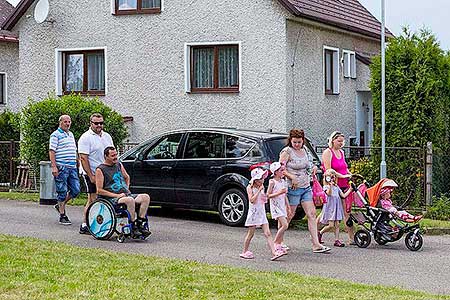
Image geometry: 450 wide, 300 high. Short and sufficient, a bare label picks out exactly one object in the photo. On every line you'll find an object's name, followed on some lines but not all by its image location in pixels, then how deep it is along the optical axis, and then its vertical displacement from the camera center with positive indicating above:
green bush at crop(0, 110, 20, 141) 26.22 +0.33
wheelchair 13.64 -1.21
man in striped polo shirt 15.38 -0.34
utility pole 18.81 +1.08
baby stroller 13.78 -1.30
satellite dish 24.94 +3.64
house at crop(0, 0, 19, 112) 33.41 +2.73
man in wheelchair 13.68 -0.75
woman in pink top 13.95 -0.29
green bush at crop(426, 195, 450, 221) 17.77 -1.36
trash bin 19.08 -0.89
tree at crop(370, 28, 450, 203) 18.83 +0.90
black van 15.87 -0.42
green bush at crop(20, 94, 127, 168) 20.77 +0.51
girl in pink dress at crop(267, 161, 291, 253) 12.62 -0.80
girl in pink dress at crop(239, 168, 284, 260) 12.45 -0.92
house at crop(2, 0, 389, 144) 22.45 +2.19
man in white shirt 14.31 -0.14
